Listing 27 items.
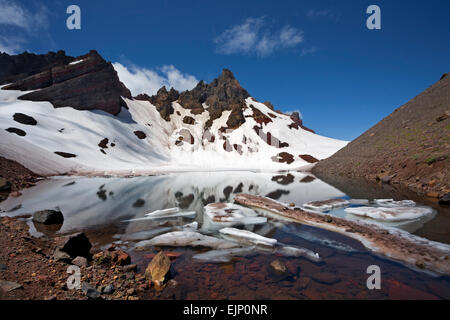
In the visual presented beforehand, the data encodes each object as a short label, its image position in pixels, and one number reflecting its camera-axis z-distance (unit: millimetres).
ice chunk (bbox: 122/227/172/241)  9073
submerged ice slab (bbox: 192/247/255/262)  7012
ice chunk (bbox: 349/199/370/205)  15774
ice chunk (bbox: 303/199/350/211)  14593
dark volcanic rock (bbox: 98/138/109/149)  64594
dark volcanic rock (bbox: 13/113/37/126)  52031
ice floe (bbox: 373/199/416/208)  13688
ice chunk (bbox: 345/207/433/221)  11078
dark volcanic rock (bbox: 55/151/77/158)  46281
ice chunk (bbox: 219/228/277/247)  8198
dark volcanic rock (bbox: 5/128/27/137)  44312
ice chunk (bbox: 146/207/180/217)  13140
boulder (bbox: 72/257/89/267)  6130
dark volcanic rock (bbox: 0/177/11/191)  20172
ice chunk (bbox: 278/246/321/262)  7052
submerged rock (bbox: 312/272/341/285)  5633
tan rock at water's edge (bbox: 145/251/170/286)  5496
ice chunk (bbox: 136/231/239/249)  8188
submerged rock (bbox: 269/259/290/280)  5867
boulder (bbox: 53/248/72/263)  6184
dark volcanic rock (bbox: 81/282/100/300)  4593
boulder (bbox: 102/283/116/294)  4895
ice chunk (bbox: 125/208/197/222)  12766
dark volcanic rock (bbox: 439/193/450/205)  13789
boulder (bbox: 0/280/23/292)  4071
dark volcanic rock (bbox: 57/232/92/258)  6566
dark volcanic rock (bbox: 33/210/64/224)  10625
